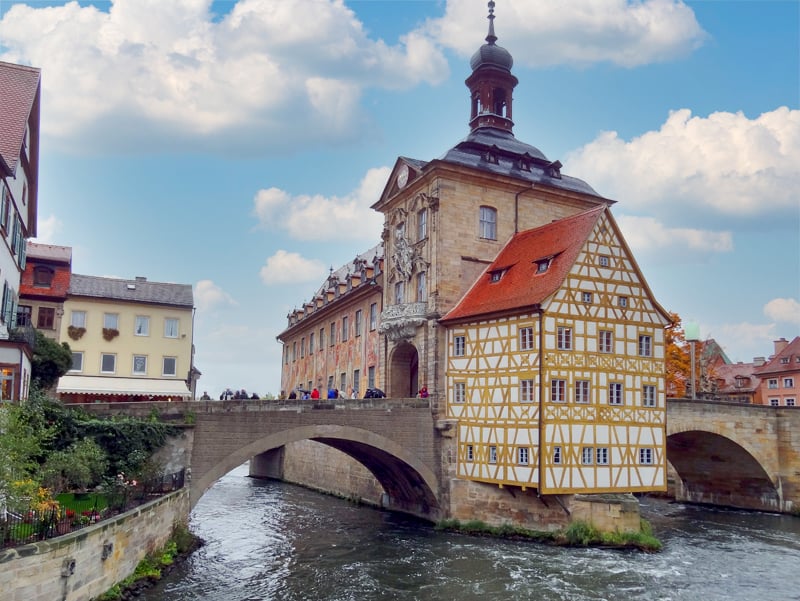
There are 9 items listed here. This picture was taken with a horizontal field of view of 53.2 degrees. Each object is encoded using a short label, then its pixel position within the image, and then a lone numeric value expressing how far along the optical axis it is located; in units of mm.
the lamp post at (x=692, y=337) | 39219
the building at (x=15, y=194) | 22781
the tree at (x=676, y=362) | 51625
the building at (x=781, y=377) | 64500
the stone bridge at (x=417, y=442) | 26281
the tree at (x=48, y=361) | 31219
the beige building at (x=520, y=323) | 27906
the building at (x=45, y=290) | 38219
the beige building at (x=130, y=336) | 42906
